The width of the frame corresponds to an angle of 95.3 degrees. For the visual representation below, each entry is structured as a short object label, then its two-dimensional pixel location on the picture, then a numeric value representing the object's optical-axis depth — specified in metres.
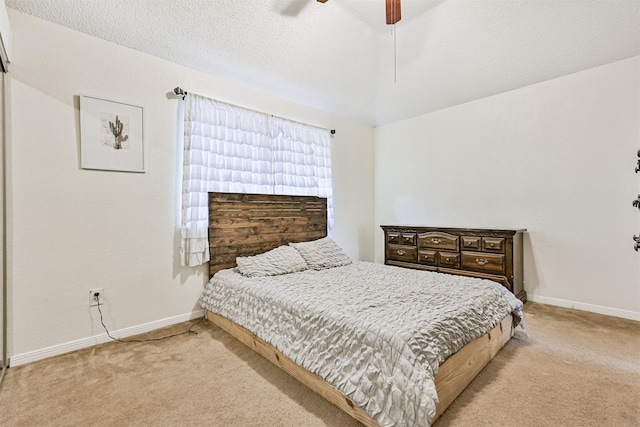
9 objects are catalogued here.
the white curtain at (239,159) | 2.66
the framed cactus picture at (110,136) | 2.19
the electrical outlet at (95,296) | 2.21
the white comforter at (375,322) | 1.24
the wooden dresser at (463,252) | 2.93
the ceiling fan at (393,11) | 2.23
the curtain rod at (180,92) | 2.59
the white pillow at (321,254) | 2.94
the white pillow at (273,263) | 2.59
